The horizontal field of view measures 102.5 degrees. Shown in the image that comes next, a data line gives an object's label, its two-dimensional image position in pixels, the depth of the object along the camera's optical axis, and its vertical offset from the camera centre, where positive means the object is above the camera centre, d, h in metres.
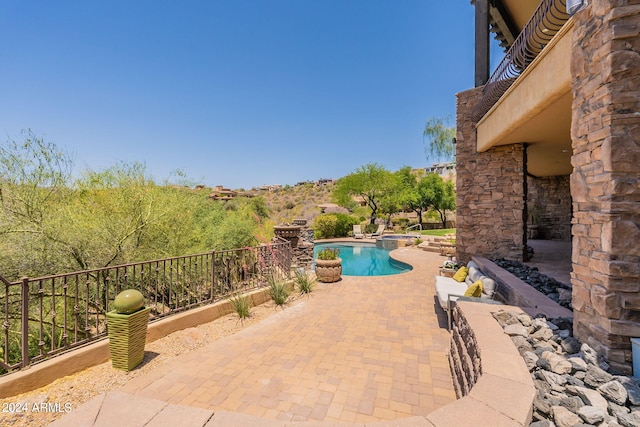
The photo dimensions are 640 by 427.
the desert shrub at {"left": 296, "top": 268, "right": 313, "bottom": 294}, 6.39 -1.79
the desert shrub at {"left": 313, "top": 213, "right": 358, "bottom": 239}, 20.72 -1.09
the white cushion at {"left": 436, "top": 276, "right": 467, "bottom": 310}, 4.55 -1.48
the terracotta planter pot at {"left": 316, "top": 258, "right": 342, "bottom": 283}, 7.33 -1.66
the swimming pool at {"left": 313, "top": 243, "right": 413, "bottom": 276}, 11.43 -2.51
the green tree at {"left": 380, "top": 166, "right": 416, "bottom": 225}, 23.81 +1.66
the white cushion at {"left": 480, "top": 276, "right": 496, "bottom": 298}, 4.30 -1.26
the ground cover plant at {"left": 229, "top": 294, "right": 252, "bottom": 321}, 4.88 -1.80
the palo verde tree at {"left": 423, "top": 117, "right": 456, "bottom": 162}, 21.16 +6.27
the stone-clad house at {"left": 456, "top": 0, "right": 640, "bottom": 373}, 2.06 +0.89
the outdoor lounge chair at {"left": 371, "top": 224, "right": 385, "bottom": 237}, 20.98 -1.49
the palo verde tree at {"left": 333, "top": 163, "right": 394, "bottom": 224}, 24.09 +2.72
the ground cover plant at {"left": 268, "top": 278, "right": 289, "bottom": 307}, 5.56 -1.76
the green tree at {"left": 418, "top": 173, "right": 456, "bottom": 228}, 23.73 +1.86
